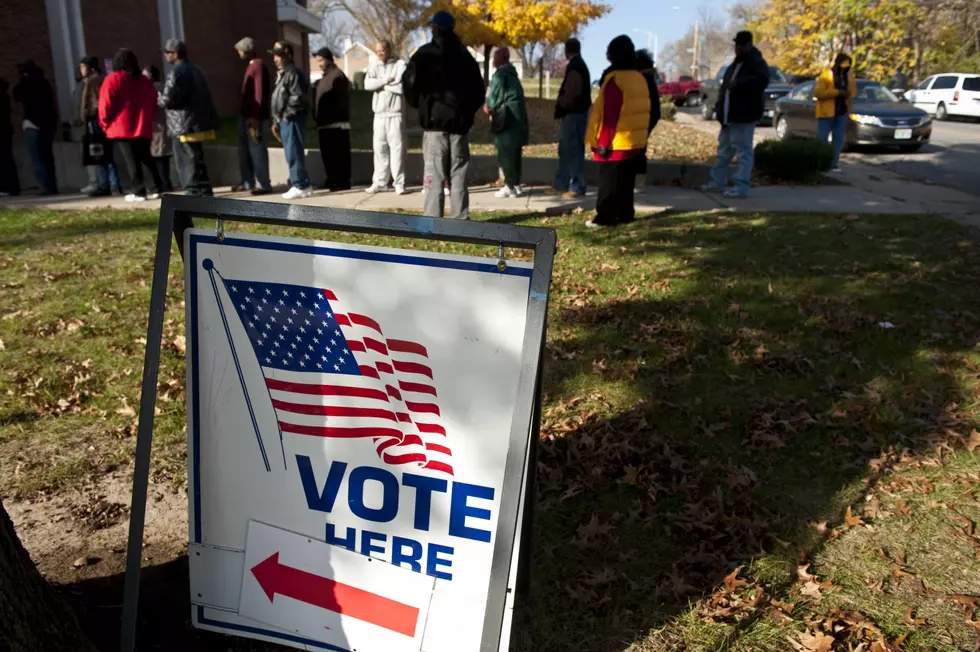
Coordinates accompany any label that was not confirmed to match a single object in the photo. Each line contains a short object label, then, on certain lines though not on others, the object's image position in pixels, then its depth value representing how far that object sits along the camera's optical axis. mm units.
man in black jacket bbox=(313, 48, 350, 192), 11102
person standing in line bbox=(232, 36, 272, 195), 10672
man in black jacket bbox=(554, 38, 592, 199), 10273
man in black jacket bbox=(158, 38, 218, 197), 9844
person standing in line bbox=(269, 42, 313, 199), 10469
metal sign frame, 2051
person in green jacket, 10117
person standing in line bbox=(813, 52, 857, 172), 12773
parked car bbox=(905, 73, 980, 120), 30250
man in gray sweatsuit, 10711
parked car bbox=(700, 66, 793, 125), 26203
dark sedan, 17781
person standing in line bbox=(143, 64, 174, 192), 10844
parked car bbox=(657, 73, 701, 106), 42000
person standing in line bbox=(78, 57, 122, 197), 11102
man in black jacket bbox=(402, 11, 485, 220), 7879
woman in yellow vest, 7863
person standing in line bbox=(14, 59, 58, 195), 11461
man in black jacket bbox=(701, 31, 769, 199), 10070
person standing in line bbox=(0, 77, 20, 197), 11672
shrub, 12250
